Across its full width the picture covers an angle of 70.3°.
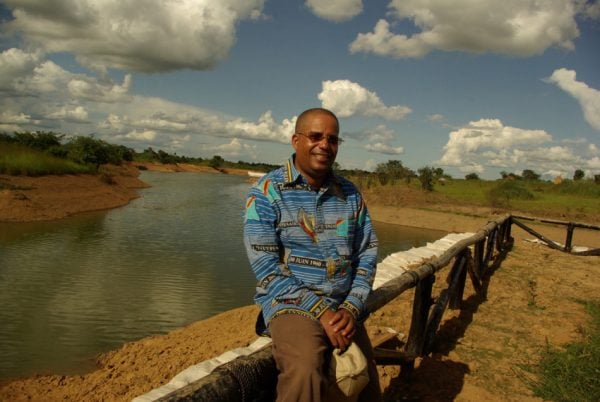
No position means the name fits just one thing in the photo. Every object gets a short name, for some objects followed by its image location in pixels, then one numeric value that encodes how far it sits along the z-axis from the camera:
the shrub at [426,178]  31.22
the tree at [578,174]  42.55
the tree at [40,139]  34.44
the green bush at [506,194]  26.45
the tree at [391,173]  36.72
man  1.87
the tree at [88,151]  32.28
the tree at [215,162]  102.50
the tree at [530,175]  49.81
